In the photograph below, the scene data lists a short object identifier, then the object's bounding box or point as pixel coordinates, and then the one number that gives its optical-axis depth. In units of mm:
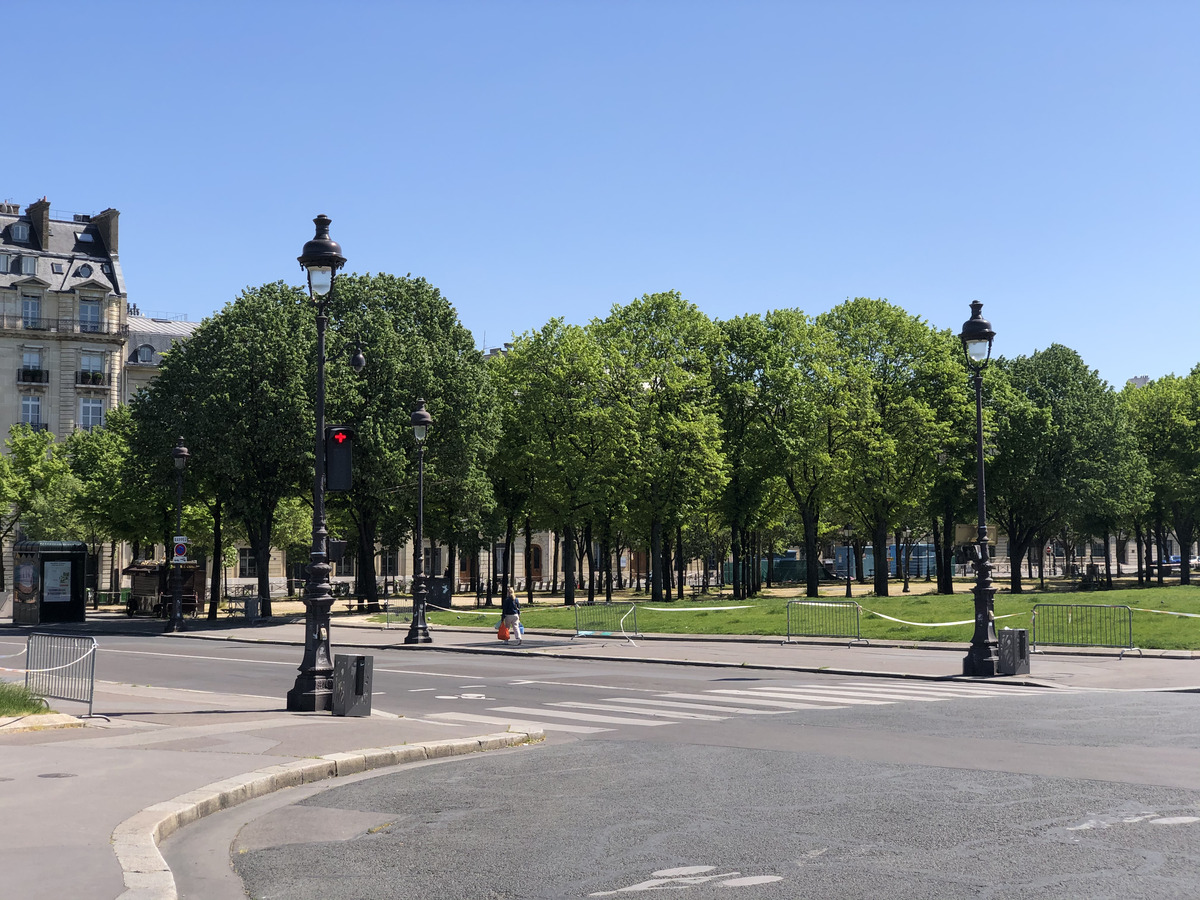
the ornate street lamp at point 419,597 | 33062
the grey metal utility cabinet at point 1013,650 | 22156
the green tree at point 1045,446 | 60844
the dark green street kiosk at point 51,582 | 44531
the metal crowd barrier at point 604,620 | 36094
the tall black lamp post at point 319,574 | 17172
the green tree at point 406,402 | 48062
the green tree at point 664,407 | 54000
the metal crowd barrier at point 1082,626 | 27375
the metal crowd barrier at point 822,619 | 32438
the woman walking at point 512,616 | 33375
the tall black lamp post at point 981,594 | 22344
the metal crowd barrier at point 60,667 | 17906
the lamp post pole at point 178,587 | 41344
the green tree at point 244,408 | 46156
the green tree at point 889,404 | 56562
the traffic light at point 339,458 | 17438
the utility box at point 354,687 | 16266
